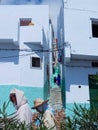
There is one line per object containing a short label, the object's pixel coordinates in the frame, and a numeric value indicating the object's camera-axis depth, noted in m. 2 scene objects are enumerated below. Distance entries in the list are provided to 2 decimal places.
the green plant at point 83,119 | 3.44
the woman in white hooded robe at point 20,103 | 5.26
